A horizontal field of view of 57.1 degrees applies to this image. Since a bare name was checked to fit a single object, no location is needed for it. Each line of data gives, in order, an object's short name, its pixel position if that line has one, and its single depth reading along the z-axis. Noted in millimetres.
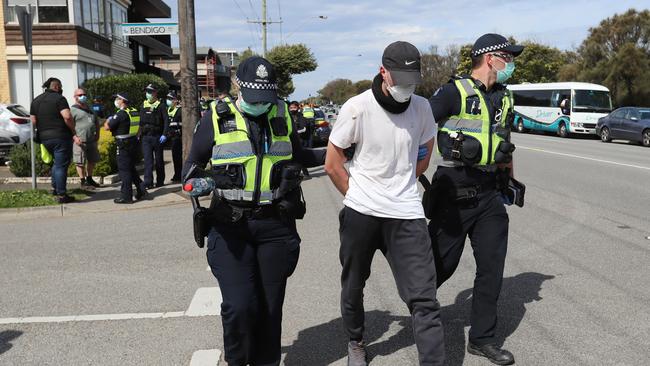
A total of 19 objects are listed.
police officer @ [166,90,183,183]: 11720
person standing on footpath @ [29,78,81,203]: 8906
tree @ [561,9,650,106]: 38438
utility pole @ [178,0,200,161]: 10078
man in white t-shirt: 3135
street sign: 12203
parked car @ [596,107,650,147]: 21984
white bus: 27047
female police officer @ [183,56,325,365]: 3102
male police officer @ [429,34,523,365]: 3748
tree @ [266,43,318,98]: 68188
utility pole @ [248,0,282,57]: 43247
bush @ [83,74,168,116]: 21547
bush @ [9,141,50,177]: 11766
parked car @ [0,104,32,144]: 14719
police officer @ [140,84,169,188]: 10688
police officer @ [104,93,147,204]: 9312
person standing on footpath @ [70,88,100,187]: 10695
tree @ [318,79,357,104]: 127469
